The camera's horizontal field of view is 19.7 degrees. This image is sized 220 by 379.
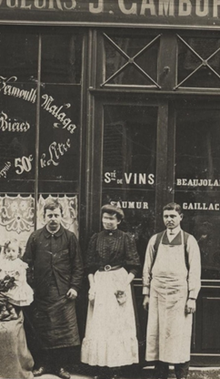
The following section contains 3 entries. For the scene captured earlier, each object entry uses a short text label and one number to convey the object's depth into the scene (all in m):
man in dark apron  6.75
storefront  7.01
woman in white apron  6.64
